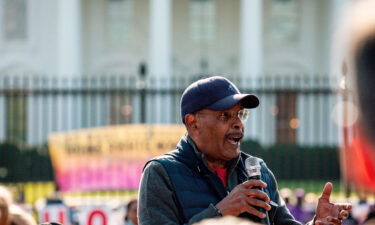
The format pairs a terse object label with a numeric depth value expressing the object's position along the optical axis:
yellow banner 14.95
